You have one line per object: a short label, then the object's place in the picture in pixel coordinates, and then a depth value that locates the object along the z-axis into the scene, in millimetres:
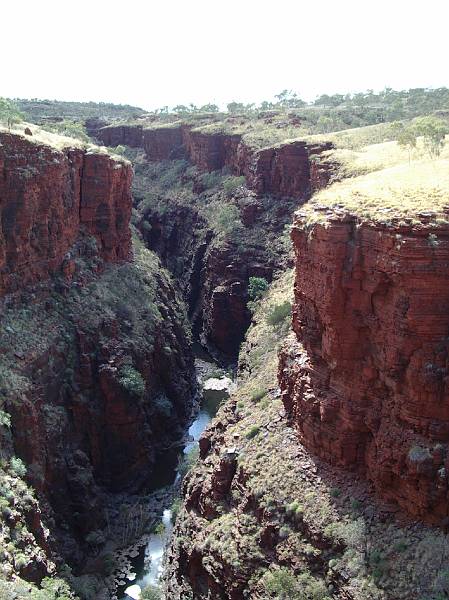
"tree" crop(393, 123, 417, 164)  48500
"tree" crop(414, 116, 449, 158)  47000
